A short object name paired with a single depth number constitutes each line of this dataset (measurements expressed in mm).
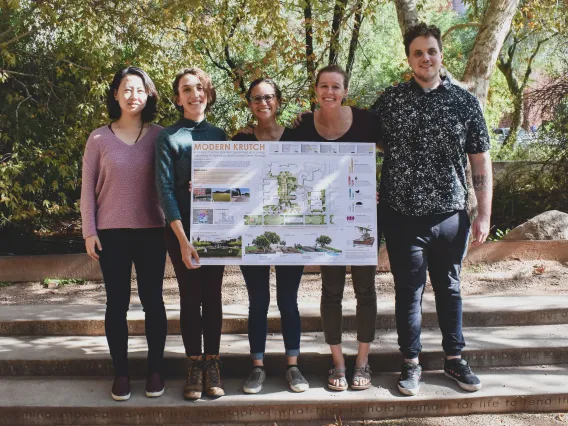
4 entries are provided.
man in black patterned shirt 3326
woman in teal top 3299
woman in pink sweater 3328
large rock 6793
